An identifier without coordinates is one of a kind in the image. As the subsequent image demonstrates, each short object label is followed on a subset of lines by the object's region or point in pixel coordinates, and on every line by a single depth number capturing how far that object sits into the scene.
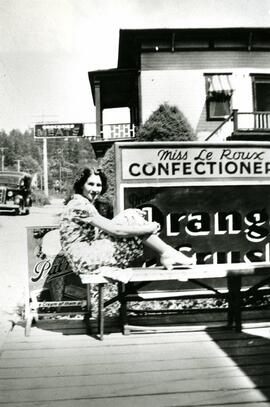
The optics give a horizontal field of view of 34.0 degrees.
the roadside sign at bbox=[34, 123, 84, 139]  7.21
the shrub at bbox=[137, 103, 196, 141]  13.62
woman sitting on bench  3.36
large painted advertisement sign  4.00
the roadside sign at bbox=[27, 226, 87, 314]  3.81
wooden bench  3.24
